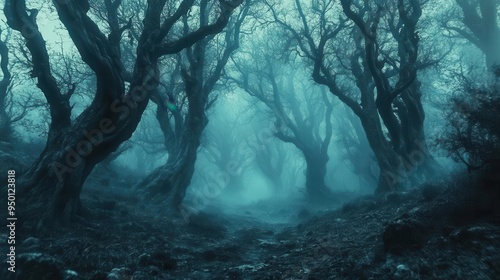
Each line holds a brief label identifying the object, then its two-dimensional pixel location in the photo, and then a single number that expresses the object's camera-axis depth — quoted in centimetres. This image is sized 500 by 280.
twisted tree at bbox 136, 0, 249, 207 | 1252
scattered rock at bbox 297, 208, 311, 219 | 1619
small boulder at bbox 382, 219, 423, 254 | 428
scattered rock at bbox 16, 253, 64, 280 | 361
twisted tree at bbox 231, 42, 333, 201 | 2175
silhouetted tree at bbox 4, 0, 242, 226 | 629
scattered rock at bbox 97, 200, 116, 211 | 902
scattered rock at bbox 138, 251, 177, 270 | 511
